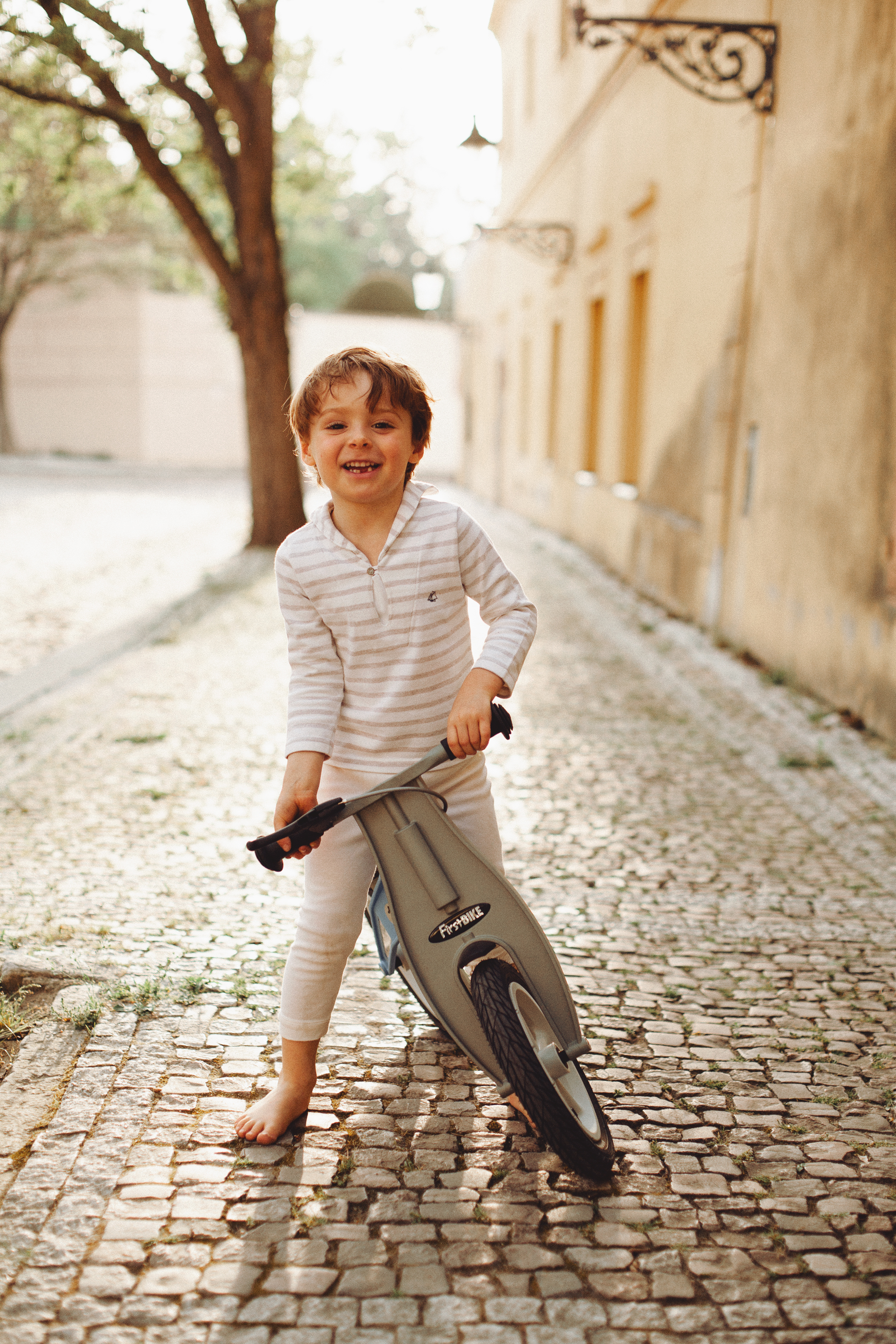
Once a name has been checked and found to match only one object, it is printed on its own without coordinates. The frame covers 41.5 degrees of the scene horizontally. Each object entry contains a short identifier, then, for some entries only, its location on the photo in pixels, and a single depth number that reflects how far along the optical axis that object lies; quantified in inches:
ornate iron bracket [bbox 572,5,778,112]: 268.5
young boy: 87.5
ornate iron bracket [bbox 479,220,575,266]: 557.3
